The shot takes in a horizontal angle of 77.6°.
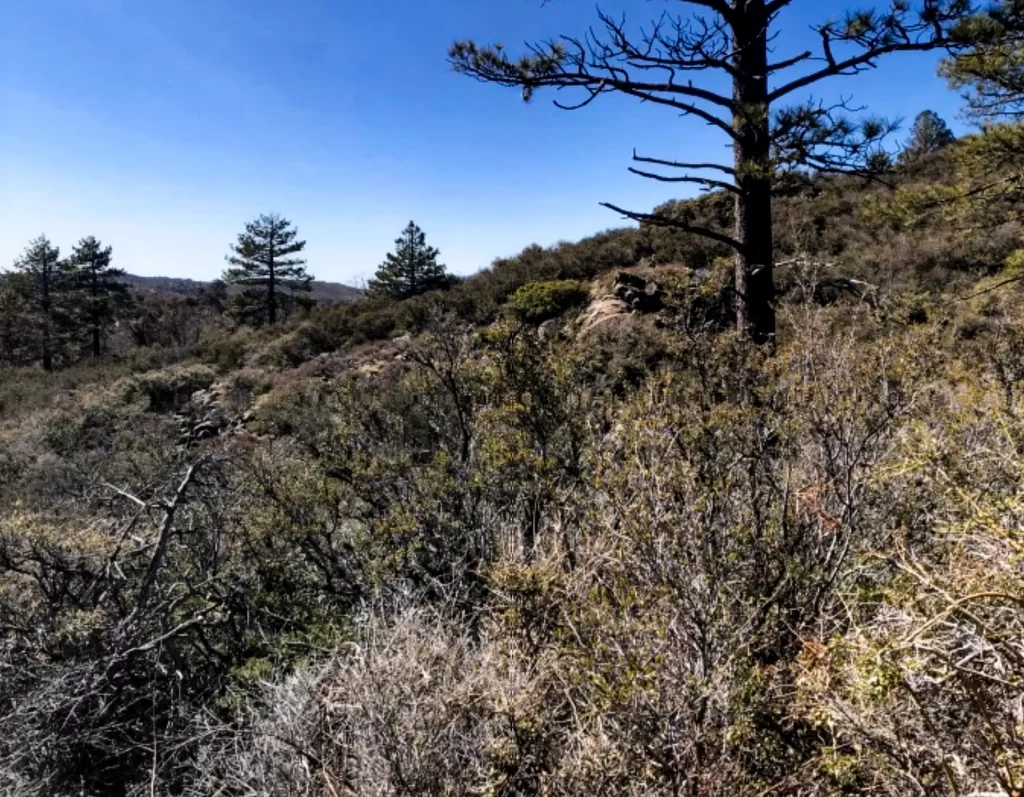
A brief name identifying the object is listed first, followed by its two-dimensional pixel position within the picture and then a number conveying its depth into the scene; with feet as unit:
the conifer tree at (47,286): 112.80
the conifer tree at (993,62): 16.22
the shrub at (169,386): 68.39
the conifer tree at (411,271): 108.47
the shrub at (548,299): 54.63
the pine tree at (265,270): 127.03
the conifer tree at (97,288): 116.98
